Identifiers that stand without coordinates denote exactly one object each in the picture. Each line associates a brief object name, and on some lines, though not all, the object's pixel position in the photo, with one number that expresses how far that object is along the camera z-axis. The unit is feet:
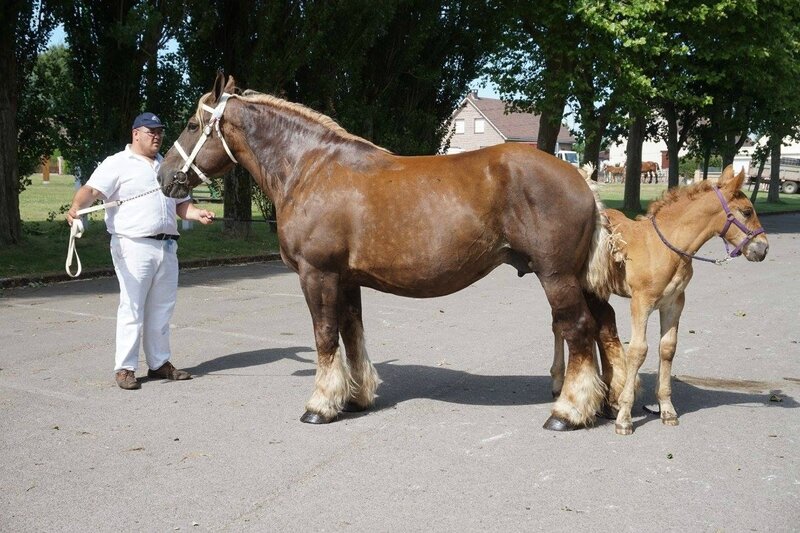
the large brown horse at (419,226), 17.61
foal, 17.72
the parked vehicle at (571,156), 234.87
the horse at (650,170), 225.76
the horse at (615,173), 236.63
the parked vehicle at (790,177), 197.36
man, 21.56
